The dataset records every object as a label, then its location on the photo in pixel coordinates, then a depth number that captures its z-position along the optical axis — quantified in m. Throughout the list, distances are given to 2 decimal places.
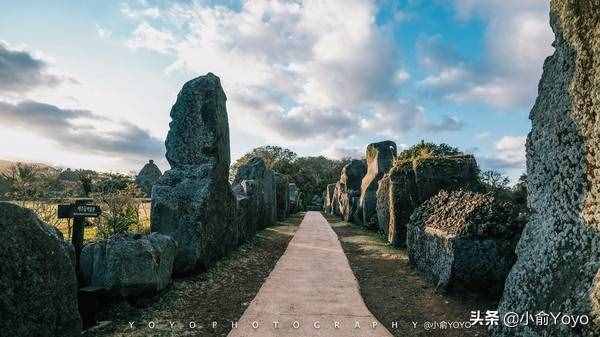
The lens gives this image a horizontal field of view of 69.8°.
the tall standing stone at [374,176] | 19.78
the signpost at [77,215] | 6.07
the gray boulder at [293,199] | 38.66
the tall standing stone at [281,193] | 26.25
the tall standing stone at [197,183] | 8.34
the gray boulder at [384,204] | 14.09
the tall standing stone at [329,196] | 45.69
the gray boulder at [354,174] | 28.27
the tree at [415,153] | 14.55
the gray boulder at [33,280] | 3.57
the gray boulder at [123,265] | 5.70
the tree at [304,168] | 63.06
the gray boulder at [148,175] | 34.12
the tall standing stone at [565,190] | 3.64
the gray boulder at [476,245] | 6.45
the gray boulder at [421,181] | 11.87
